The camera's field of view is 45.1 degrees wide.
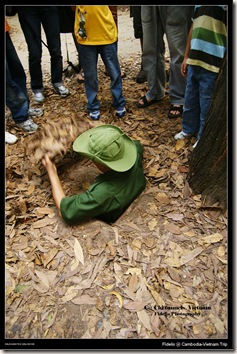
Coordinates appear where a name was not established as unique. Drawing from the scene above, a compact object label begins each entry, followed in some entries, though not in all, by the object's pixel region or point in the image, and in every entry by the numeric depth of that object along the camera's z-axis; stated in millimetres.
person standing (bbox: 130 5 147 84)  2996
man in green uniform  1819
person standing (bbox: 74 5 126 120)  1934
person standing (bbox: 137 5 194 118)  1914
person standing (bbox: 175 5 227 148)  1571
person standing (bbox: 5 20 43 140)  2484
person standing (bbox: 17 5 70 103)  2586
